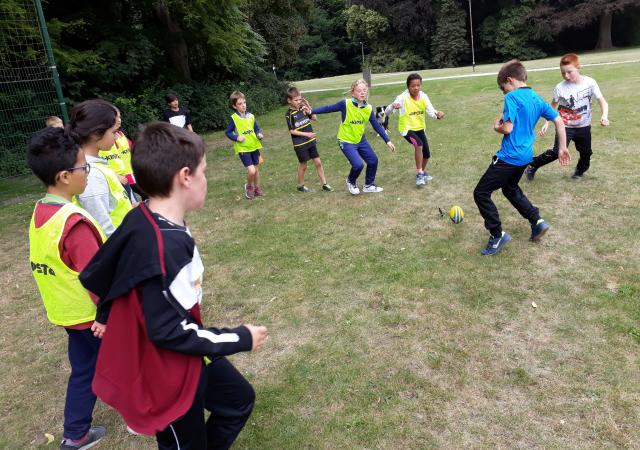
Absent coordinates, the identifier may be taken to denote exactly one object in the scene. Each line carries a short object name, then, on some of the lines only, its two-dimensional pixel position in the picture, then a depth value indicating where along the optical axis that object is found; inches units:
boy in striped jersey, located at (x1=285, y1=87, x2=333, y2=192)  327.9
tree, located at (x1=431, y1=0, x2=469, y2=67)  1914.4
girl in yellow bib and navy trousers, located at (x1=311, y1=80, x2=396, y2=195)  301.3
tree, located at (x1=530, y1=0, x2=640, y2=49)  1641.2
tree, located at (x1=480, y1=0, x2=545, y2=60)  1809.8
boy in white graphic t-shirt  267.3
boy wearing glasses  103.4
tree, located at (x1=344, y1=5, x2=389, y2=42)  2095.2
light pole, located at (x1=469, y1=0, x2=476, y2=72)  1882.9
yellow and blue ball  241.8
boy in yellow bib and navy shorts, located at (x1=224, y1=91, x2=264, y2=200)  318.7
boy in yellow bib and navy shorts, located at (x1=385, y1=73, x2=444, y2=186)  306.5
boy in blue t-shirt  191.6
